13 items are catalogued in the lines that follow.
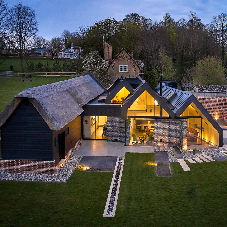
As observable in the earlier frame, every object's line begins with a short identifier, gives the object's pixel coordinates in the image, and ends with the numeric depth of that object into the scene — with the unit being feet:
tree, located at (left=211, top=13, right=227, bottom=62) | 181.27
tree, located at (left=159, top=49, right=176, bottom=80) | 171.12
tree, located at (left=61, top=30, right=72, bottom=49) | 331.53
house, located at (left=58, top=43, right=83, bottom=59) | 297.63
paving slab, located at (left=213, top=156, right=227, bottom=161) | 59.41
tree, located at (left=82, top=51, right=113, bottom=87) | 150.00
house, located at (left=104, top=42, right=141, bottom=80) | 156.76
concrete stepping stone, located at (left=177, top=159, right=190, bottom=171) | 54.09
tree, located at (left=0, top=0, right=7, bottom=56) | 141.08
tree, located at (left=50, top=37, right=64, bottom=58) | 318.24
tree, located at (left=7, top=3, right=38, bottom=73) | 155.63
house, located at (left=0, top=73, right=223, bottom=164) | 50.93
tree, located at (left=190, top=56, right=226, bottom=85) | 131.85
